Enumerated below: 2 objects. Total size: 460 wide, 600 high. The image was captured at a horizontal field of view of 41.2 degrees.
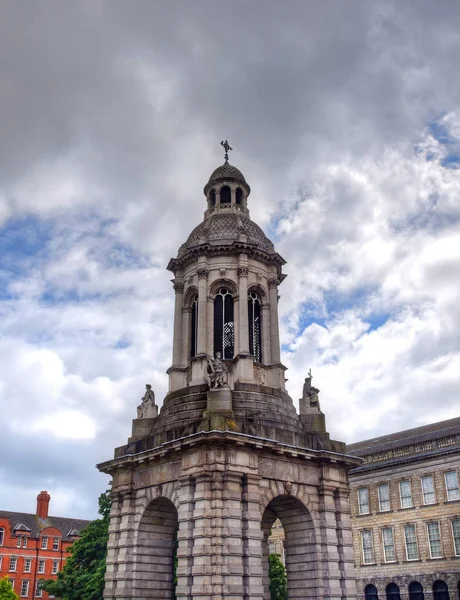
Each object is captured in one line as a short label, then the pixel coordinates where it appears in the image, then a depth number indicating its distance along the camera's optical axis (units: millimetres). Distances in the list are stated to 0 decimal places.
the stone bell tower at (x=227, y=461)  23453
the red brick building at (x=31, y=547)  81500
